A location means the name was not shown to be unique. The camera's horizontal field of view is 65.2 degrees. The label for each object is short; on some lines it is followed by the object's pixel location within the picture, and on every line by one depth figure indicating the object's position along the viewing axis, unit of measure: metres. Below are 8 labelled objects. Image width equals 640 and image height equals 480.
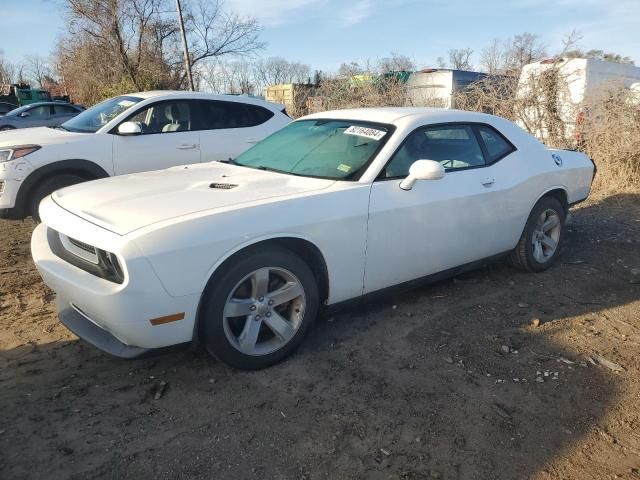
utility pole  21.73
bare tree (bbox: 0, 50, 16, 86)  59.31
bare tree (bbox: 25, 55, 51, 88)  57.26
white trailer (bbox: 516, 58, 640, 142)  9.20
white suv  5.37
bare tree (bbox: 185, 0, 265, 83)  28.54
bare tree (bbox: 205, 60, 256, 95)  31.55
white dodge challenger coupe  2.61
